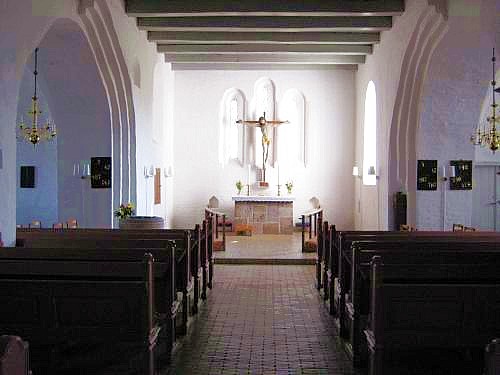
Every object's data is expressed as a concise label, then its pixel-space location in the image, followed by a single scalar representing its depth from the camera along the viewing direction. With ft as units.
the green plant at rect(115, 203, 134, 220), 34.78
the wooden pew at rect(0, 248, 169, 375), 14.42
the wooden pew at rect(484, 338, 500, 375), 7.34
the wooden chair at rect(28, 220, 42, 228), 37.24
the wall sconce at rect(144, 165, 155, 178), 43.61
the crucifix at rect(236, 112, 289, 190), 56.80
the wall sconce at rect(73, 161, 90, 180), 36.91
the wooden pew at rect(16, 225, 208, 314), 22.58
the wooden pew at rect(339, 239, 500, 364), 17.88
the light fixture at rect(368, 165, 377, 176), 48.78
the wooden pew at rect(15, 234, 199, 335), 21.03
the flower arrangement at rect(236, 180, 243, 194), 57.88
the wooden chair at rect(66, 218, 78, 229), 32.65
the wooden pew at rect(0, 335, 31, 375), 6.84
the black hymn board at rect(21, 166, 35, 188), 48.34
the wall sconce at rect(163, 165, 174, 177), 54.95
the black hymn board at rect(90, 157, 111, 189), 37.11
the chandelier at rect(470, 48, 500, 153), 32.12
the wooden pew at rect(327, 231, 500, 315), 23.88
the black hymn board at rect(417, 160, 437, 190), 38.01
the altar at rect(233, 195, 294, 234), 55.36
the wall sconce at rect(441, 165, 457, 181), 37.96
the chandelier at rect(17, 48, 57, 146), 32.65
